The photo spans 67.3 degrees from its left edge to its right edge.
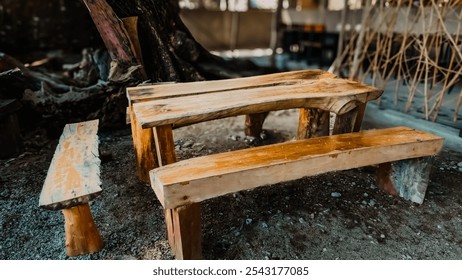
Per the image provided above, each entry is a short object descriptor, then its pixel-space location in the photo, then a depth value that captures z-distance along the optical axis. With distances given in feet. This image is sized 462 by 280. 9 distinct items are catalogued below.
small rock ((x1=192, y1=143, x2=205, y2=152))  11.33
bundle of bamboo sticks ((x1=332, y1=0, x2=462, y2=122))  12.69
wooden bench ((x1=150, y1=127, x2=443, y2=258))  5.82
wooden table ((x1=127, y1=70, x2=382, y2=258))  6.91
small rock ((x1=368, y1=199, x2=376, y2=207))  8.42
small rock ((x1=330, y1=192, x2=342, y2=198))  8.76
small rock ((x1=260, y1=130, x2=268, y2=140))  12.31
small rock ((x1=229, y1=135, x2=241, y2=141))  12.17
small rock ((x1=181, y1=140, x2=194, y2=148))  11.57
